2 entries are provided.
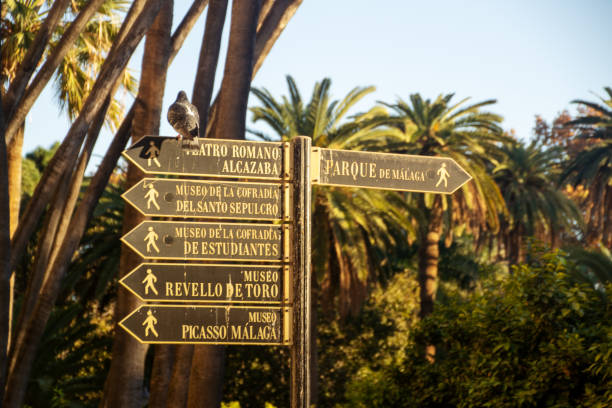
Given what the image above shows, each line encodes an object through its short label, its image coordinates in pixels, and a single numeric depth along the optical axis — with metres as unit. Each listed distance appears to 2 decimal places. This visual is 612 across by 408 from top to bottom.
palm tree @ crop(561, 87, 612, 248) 29.33
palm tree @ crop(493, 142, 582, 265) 28.91
